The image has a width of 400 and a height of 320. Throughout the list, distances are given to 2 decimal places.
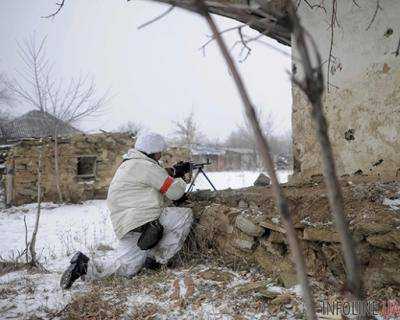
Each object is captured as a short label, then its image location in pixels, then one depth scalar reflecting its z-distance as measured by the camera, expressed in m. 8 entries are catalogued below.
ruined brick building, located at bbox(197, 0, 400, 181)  3.43
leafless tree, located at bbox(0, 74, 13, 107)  27.34
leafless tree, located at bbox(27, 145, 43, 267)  4.54
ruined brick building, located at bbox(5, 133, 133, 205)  11.55
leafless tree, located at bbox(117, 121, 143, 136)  43.12
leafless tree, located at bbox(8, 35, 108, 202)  11.61
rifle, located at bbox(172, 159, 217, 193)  4.25
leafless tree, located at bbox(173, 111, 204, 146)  36.88
